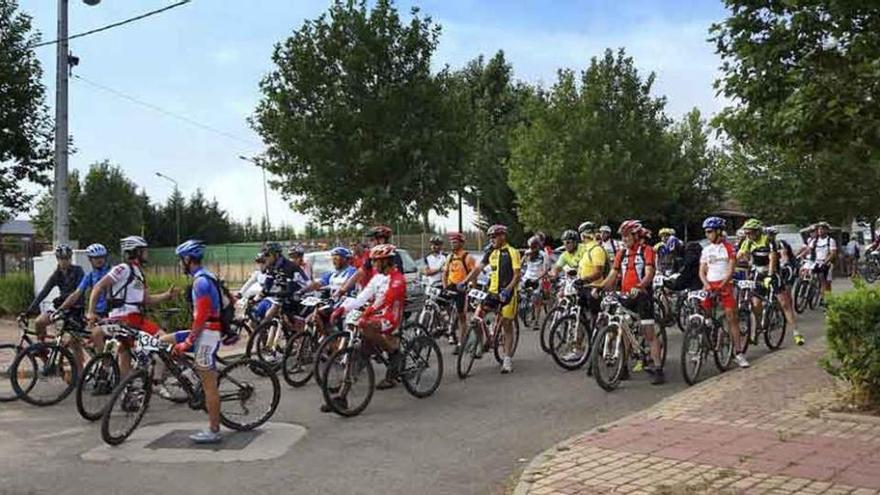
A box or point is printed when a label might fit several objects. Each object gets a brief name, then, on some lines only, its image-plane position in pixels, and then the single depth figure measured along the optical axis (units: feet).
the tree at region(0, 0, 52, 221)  59.93
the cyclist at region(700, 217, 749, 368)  35.12
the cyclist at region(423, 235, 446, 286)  49.55
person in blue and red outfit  24.47
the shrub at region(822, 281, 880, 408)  25.14
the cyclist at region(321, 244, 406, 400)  29.43
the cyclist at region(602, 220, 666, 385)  32.73
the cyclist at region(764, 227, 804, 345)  42.78
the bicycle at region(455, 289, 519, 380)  35.40
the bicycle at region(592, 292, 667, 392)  31.68
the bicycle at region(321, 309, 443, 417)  28.09
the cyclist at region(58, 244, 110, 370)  32.68
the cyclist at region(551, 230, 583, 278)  50.02
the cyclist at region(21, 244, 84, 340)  34.76
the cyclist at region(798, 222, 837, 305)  57.11
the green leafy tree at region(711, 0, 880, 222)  29.99
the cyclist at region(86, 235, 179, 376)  30.42
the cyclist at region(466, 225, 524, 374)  35.91
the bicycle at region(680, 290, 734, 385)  32.78
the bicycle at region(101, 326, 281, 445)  25.00
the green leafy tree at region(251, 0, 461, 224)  81.76
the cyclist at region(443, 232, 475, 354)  40.57
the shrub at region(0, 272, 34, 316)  65.00
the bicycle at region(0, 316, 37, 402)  32.40
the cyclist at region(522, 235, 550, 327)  54.75
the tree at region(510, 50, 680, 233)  114.62
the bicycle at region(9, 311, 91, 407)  31.50
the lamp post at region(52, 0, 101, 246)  49.60
